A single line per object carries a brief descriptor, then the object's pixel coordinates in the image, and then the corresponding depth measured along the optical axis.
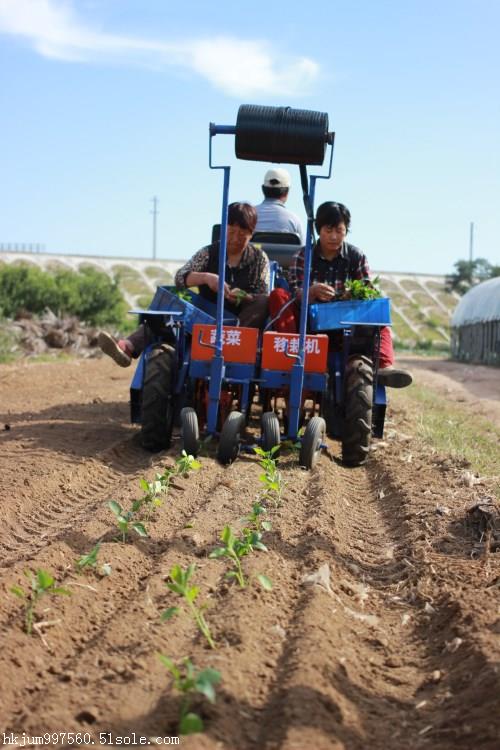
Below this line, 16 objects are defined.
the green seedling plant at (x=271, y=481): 5.57
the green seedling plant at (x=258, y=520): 4.80
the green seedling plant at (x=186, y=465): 5.91
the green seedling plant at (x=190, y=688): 2.64
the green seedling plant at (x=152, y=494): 5.02
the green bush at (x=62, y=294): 23.05
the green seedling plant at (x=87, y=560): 4.04
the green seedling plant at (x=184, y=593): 3.36
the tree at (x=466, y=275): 53.34
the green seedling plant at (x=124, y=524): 4.59
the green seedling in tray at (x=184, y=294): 8.16
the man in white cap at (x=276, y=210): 9.69
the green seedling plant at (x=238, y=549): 3.96
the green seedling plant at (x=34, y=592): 3.48
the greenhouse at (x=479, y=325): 31.45
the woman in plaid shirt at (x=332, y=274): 7.78
